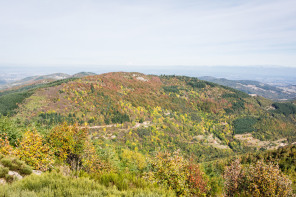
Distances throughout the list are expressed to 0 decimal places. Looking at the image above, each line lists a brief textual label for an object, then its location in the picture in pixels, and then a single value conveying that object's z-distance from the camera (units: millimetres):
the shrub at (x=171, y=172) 14702
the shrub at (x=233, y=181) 17578
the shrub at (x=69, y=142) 18833
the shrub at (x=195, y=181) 16438
